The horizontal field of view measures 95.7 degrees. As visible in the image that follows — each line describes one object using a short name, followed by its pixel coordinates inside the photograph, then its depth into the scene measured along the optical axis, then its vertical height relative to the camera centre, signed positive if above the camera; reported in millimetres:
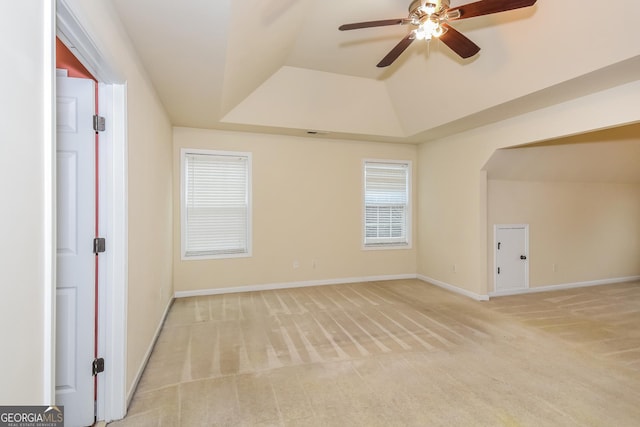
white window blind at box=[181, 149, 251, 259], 4566 +176
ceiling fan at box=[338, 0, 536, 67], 1922 +1430
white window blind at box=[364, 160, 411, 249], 5516 +207
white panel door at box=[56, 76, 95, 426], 1764 -213
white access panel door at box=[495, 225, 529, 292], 4562 -675
